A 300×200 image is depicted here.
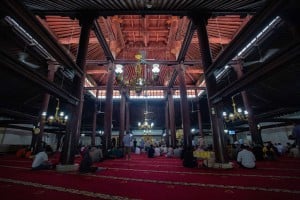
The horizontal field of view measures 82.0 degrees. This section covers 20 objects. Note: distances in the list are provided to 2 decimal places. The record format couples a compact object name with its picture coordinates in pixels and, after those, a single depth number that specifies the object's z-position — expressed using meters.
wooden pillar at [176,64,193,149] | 8.59
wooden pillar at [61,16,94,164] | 4.70
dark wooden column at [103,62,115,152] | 8.91
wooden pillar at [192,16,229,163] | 4.80
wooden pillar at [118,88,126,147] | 12.16
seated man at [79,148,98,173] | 4.21
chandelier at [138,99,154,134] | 13.38
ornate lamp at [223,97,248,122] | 11.19
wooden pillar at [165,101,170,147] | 15.96
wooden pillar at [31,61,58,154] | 9.30
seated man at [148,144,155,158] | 9.58
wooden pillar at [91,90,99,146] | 14.40
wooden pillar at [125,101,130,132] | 16.86
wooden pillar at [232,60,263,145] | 9.00
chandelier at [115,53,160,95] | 6.94
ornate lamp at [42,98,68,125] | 11.73
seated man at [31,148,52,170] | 4.64
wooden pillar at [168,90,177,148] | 12.72
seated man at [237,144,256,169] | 4.57
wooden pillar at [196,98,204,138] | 15.46
